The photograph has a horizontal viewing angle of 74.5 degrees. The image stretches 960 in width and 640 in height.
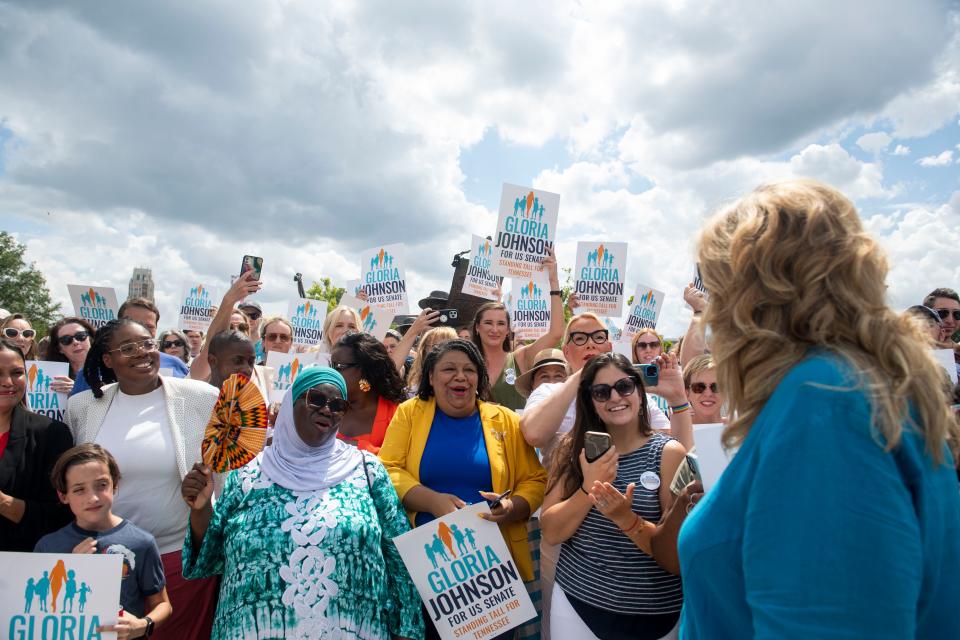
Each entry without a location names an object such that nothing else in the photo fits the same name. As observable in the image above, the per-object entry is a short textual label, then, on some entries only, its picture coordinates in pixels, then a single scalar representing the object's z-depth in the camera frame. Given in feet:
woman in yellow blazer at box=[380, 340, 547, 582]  11.06
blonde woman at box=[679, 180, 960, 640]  3.32
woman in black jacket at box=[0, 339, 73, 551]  10.73
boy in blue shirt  10.14
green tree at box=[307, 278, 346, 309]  141.69
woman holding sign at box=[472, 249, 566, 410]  16.48
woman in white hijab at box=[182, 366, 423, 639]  8.71
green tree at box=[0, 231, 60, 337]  152.76
